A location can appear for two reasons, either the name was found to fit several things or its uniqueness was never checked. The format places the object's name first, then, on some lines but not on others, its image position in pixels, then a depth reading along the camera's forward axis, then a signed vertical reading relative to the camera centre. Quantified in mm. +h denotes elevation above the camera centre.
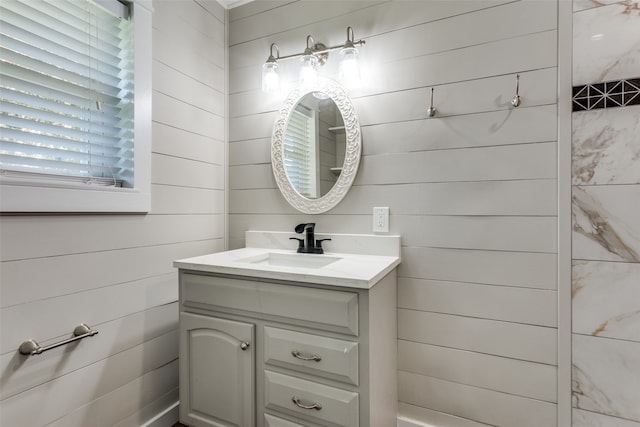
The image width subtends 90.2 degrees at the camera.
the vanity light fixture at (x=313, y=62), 1558 +776
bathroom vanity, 1145 -518
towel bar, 1115 -480
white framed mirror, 1673 +358
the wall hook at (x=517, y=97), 1339 +480
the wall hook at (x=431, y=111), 1479 +467
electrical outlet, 1596 -42
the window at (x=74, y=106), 1107 +425
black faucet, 1692 -161
